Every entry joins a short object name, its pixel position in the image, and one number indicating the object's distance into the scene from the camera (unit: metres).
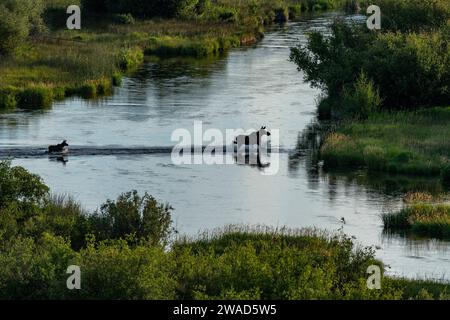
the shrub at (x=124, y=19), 96.88
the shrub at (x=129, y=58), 78.62
